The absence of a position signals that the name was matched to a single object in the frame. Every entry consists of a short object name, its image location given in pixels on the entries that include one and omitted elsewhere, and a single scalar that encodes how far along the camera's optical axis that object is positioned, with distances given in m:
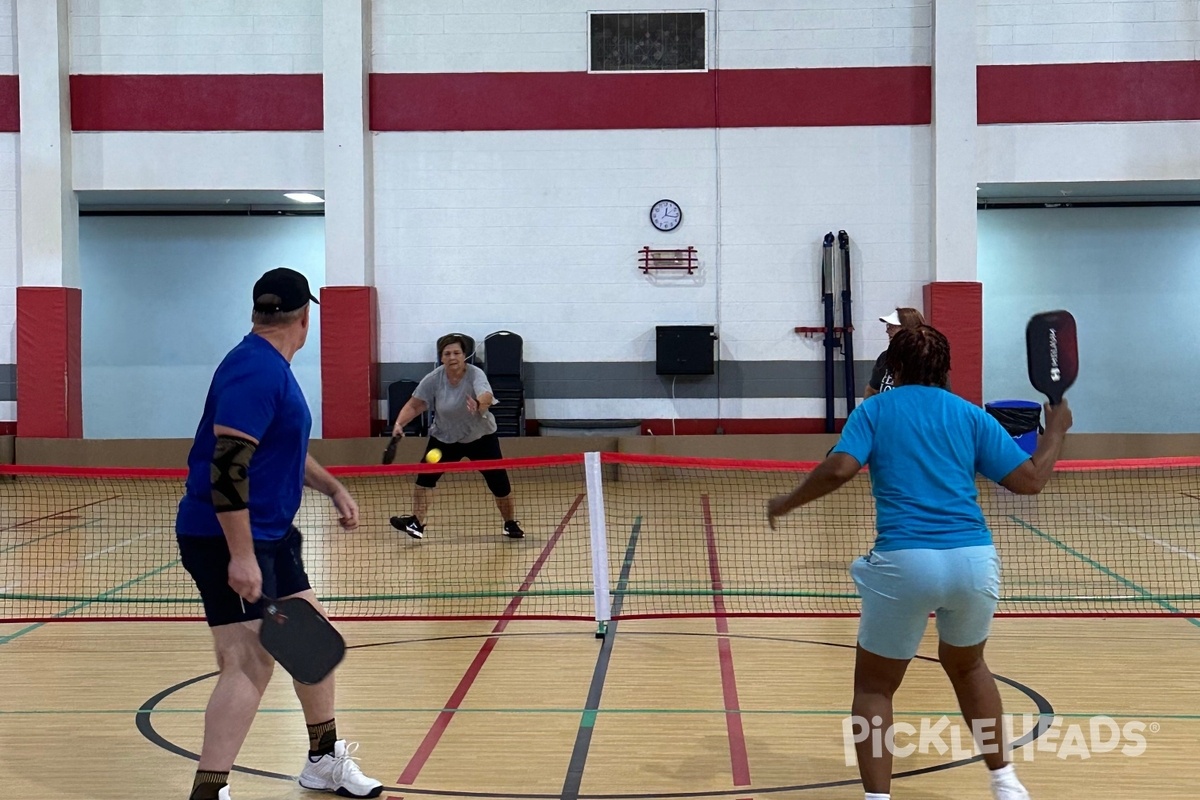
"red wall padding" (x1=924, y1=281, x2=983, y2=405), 17.31
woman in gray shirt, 10.98
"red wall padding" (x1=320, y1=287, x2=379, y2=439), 17.67
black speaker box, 17.72
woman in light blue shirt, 3.90
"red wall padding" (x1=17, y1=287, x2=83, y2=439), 17.62
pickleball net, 8.39
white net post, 7.41
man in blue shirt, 3.92
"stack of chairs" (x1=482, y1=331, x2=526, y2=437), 17.58
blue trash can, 15.11
